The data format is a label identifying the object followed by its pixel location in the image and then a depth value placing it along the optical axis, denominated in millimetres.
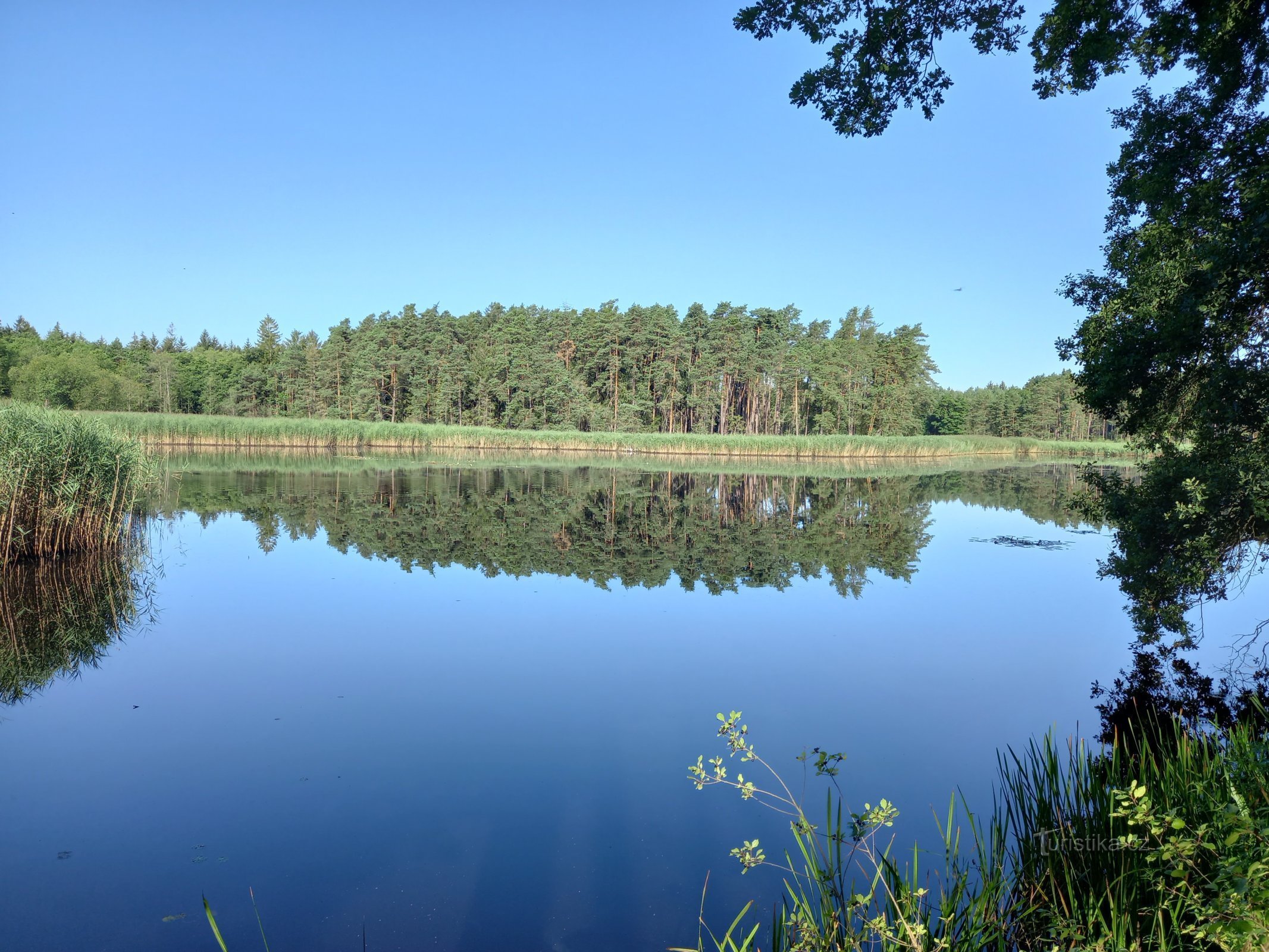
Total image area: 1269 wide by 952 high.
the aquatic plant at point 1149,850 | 1957
